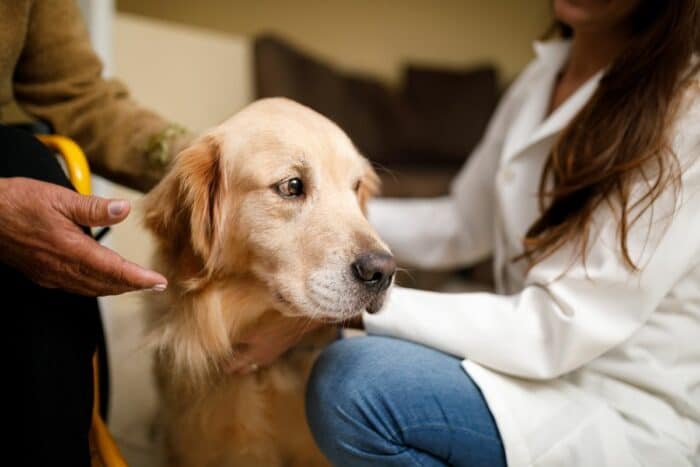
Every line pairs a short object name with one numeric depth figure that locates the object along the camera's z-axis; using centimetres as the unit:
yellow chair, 92
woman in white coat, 87
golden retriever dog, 89
